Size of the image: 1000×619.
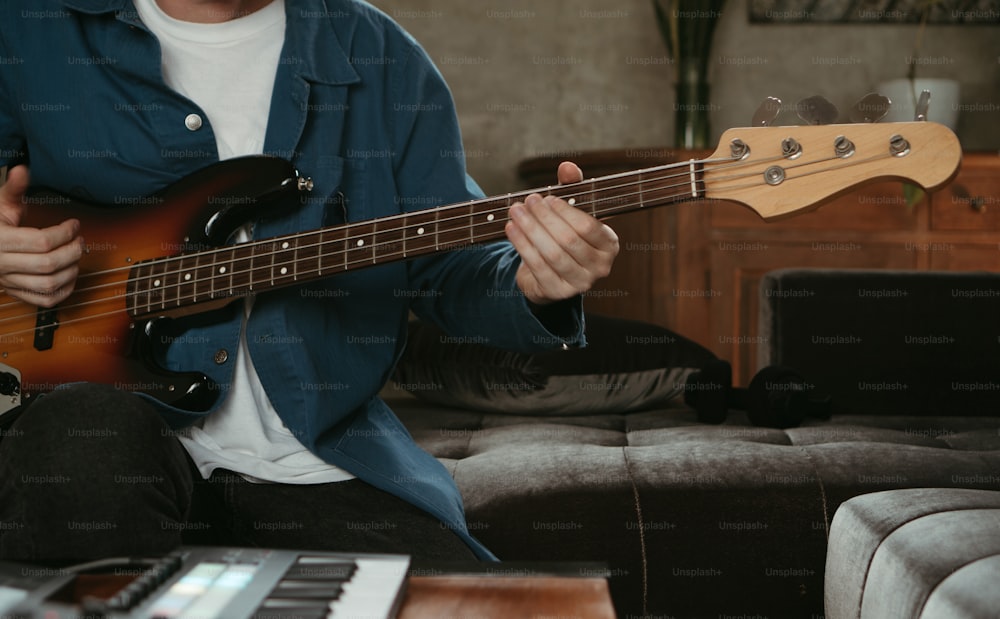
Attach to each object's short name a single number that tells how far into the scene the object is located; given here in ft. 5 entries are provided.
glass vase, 10.05
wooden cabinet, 9.27
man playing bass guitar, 3.20
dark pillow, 6.36
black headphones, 5.81
